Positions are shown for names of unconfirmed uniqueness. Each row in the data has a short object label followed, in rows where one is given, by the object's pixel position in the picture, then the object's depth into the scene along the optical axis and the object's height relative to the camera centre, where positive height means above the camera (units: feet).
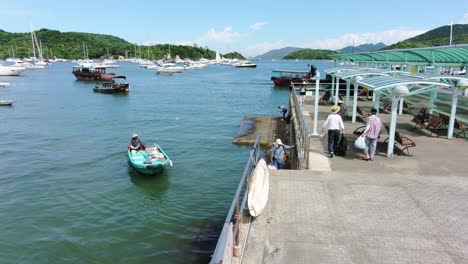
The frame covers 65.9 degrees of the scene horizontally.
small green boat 48.31 -14.54
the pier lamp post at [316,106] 46.61 -7.74
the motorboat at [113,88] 156.46 -14.99
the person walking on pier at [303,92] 90.31 -10.95
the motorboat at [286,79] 184.92 -15.69
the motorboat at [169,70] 308.91 -15.67
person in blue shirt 35.60 -10.36
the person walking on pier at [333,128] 36.45 -8.05
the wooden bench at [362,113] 54.98 -10.18
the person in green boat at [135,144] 52.37 -13.25
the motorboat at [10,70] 256.32 -10.45
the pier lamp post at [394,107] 35.10 -6.09
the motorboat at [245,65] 483.92 -21.08
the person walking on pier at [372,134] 34.30 -8.27
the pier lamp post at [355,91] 50.68 -6.26
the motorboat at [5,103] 121.08 -15.45
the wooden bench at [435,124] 45.37 -9.97
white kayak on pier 22.63 -9.14
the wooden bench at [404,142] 36.40 -9.65
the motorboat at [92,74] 212.64 -12.22
